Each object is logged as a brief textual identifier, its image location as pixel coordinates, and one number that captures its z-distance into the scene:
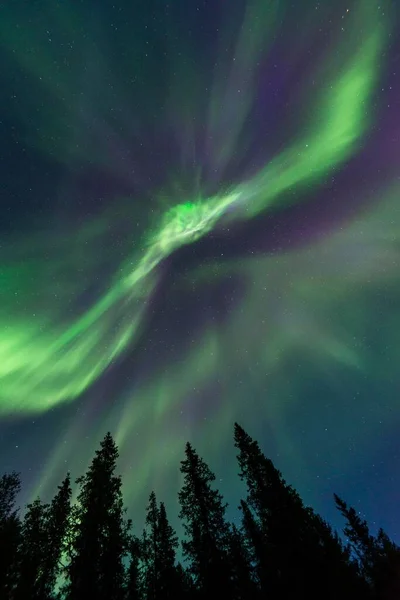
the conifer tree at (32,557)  18.64
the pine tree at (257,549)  22.86
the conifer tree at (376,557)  23.82
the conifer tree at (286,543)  17.14
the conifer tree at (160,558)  24.31
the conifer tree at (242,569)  18.55
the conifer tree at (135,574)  29.64
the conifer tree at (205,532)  18.09
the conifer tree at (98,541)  16.05
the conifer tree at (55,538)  19.61
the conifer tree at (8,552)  17.69
